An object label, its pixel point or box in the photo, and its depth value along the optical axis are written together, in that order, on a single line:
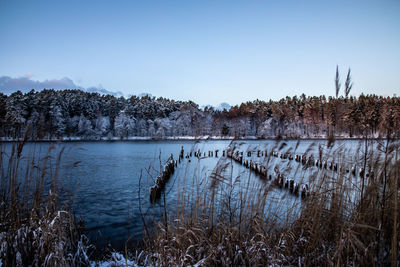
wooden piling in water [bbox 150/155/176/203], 10.55
